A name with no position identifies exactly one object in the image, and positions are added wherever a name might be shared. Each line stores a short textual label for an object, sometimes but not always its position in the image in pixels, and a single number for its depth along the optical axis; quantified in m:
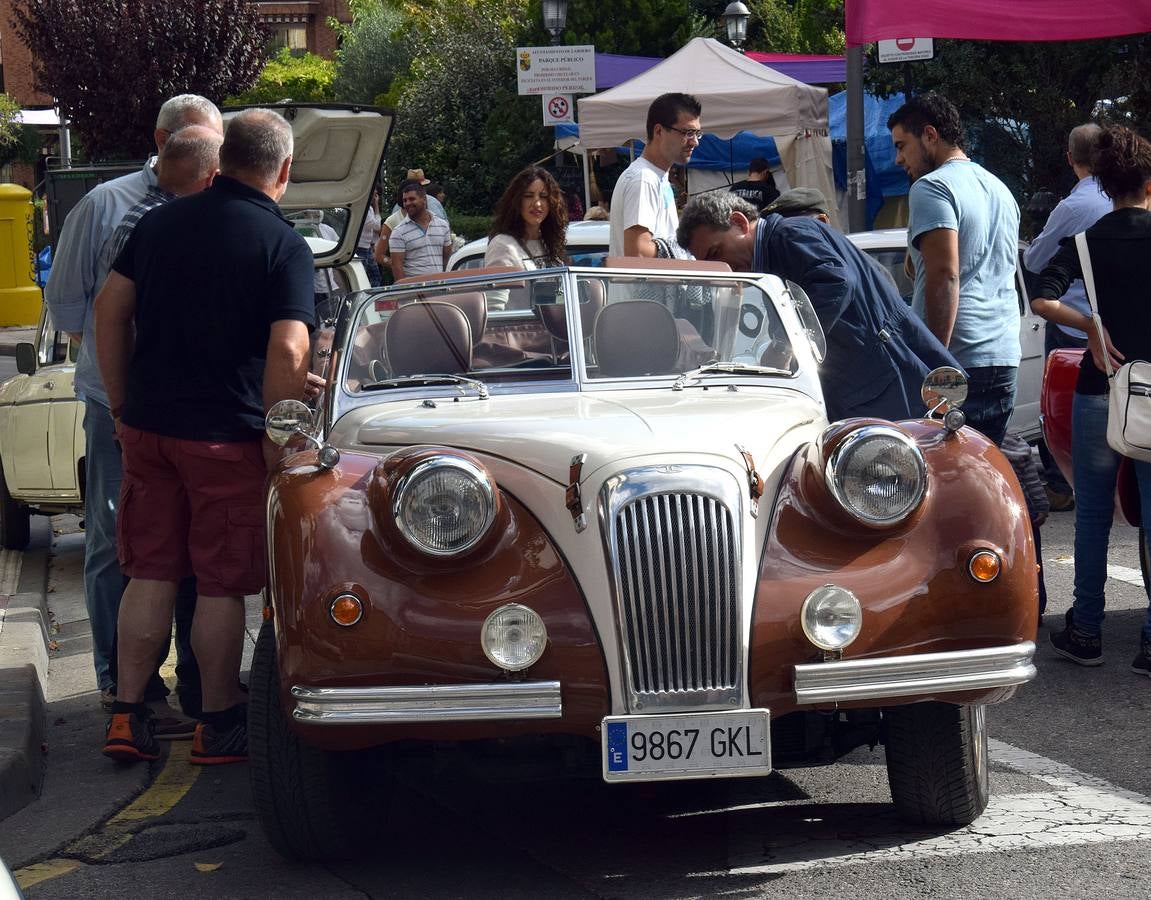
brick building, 63.16
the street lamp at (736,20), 25.70
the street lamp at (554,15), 22.50
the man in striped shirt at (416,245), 16.36
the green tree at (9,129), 47.22
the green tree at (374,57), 48.94
